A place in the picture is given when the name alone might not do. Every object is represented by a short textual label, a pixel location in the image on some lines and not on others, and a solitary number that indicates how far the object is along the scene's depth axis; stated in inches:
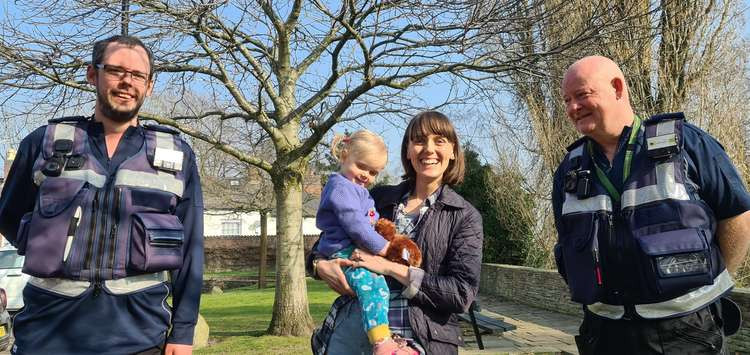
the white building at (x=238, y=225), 2010.3
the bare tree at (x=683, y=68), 402.3
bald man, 96.0
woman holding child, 104.0
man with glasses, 94.3
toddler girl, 103.5
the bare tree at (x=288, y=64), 319.3
